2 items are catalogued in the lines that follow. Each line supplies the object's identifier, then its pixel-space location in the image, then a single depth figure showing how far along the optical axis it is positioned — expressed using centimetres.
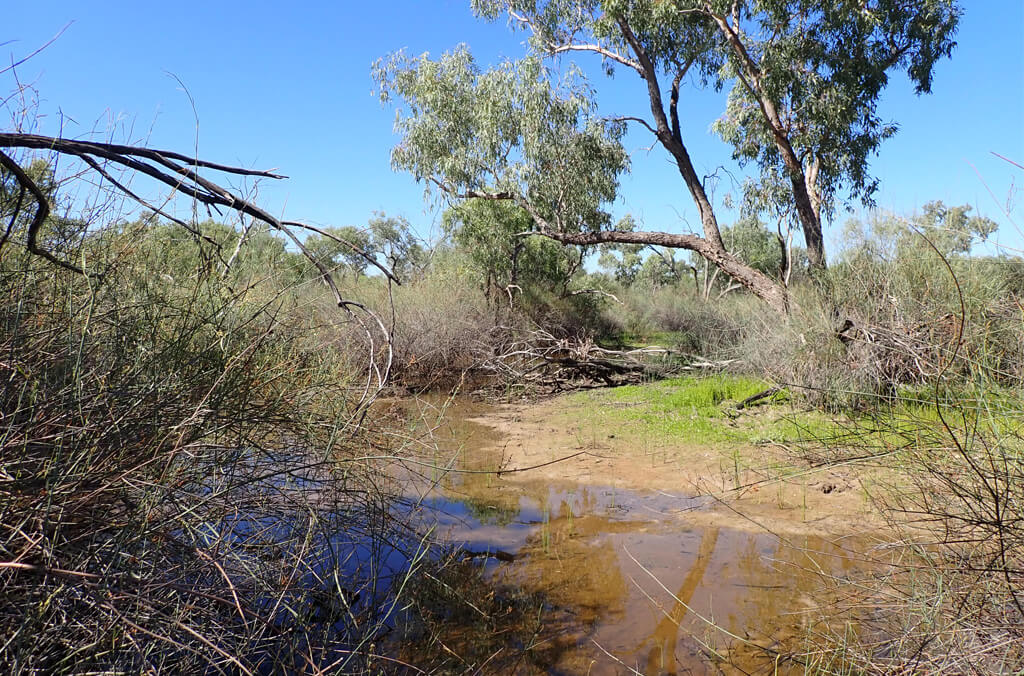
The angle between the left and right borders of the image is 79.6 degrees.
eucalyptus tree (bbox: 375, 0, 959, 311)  1288
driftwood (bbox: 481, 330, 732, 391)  1348
